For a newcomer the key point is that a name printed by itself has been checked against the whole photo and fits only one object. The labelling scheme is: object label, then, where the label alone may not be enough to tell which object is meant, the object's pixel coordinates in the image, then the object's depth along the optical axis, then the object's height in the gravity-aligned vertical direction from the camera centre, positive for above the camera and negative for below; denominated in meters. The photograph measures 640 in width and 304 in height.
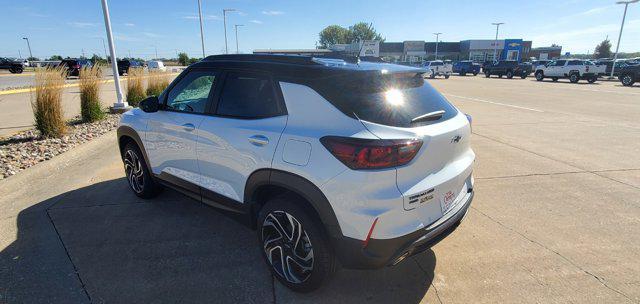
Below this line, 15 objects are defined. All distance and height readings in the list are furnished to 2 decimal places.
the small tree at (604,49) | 74.88 +2.44
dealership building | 72.50 +2.30
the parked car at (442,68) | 38.16 -0.70
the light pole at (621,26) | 33.25 +3.25
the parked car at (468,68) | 45.53 -0.82
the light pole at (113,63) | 10.13 -0.04
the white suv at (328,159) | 2.28 -0.66
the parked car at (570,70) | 27.66 -0.72
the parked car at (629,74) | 24.00 -0.85
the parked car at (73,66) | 32.06 -0.39
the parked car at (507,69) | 36.22 -0.79
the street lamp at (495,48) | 68.88 +2.45
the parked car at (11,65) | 38.12 -0.40
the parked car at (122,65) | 36.60 -0.35
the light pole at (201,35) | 29.16 +2.08
